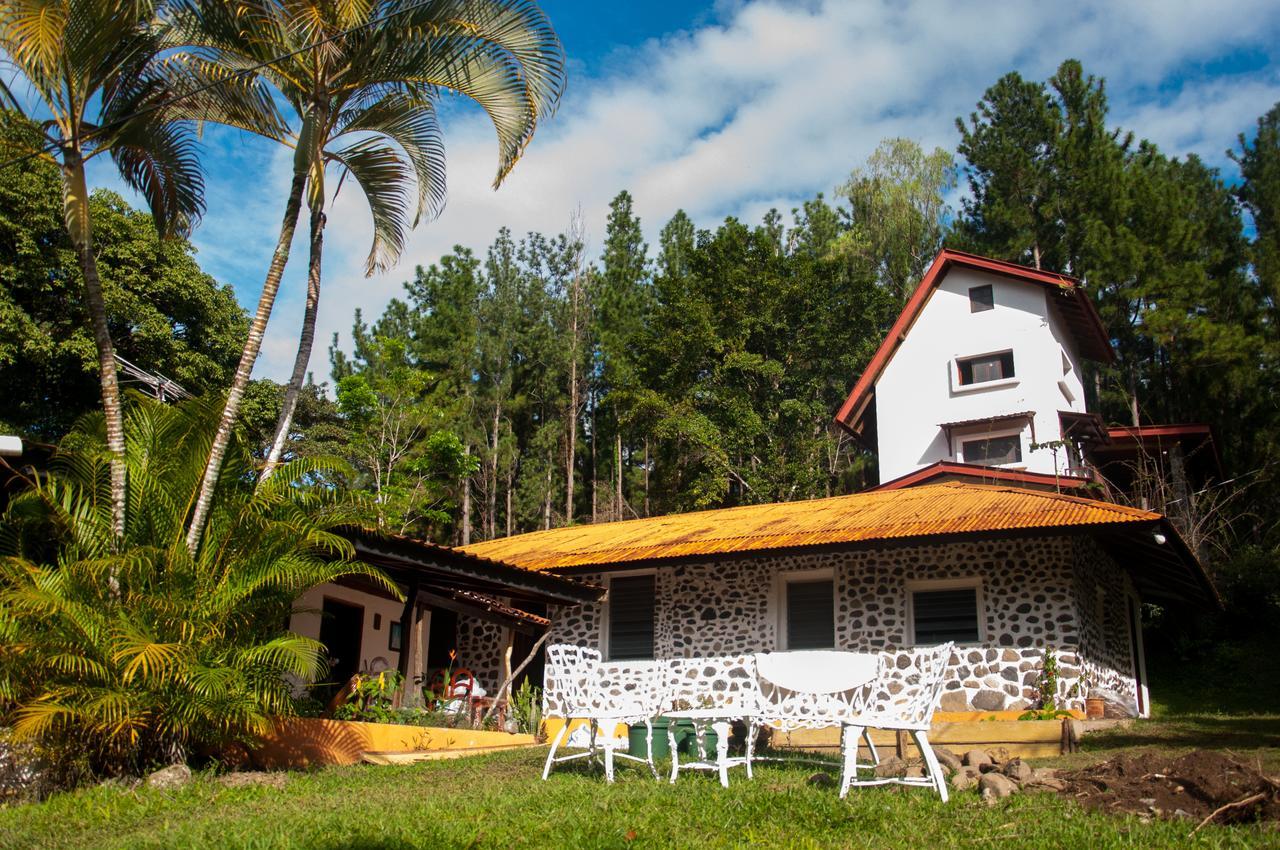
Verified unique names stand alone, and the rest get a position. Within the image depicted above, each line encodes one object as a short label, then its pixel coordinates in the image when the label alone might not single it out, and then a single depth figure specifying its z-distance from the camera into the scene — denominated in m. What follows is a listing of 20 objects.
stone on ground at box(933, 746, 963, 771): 7.42
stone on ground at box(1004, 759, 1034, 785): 6.75
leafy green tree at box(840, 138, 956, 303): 33.53
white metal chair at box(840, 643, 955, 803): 6.13
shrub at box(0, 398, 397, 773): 7.01
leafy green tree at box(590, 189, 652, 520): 32.94
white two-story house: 23.20
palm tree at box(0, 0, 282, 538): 7.86
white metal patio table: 6.96
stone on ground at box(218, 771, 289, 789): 7.20
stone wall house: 11.95
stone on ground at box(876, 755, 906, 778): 7.41
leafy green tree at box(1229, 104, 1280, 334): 26.13
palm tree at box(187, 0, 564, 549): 8.95
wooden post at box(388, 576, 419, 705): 11.03
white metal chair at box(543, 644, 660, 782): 7.31
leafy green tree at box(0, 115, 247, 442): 20.17
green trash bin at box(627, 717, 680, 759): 8.96
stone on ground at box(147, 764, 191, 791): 6.92
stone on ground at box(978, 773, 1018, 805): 6.21
